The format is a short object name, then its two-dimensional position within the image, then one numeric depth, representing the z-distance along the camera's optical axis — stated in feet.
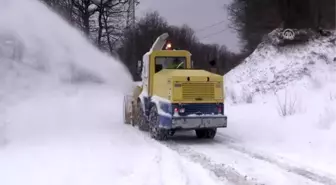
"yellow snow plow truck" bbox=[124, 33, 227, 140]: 40.37
